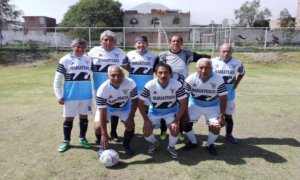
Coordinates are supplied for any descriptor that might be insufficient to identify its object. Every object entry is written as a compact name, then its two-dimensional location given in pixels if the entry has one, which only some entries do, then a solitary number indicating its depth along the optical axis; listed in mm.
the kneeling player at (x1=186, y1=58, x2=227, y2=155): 5330
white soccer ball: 4805
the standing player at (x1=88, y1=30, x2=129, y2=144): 5797
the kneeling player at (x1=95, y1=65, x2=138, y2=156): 5078
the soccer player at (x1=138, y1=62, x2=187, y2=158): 5156
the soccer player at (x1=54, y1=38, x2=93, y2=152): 5426
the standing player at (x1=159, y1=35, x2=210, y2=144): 5741
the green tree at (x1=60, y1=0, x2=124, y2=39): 53256
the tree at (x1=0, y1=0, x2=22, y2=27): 29625
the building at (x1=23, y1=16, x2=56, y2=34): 51906
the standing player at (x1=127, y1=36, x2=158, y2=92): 5922
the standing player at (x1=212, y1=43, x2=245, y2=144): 5871
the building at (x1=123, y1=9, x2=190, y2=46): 52062
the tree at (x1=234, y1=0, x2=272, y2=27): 63484
